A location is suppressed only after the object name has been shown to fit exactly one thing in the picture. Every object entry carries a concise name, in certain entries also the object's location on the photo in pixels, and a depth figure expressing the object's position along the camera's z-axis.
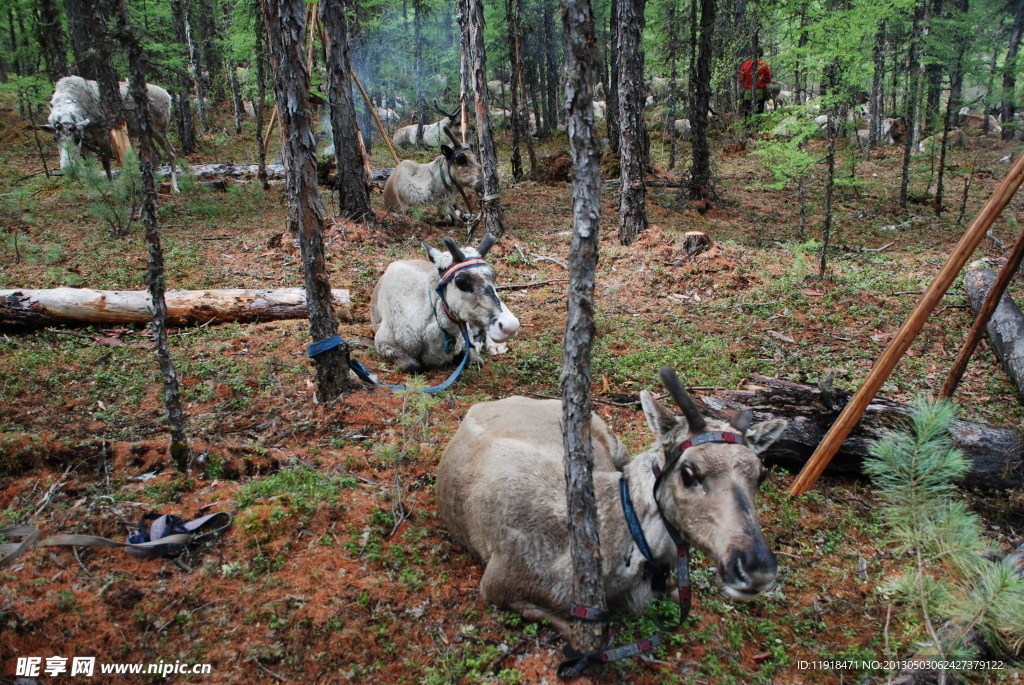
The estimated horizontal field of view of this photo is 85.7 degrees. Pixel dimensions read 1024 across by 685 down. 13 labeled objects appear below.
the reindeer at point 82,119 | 14.55
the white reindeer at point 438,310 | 6.65
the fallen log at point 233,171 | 17.58
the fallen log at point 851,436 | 5.13
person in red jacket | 21.41
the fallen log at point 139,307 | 7.50
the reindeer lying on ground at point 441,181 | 14.49
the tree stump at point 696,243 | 11.27
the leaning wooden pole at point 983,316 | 4.68
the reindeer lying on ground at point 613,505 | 2.83
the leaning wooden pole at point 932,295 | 4.50
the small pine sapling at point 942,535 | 2.62
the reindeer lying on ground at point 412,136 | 29.45
